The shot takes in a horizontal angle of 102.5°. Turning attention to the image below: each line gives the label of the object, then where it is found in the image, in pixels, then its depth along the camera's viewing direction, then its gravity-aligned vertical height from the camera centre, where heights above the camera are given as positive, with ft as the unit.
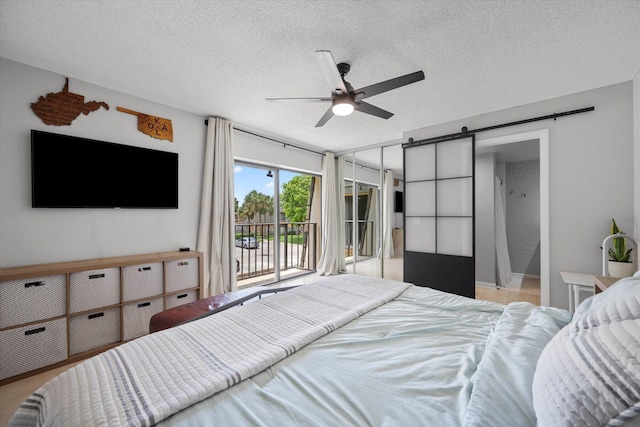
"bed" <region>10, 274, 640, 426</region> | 1.84 -1.73
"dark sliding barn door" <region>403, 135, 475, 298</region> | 11.00 -0.04
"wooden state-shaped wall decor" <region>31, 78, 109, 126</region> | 7.30 +3.19
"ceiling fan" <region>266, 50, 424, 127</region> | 5.75 +3.16
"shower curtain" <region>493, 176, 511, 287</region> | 13.60 -1.68
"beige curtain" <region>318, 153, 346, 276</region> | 16.65 -0.72
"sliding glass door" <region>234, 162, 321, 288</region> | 13.67 -0.49
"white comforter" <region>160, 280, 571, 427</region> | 2.28 -1.81
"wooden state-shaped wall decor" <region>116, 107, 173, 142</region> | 9.17 +3.29
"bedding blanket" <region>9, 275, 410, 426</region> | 2.27 -1.73
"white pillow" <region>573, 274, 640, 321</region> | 2.69 -0.91
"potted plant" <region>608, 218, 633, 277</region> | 6.91 -1.29
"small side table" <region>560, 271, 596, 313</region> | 7.75 -2.09
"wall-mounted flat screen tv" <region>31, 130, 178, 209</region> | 7.27 +1.29
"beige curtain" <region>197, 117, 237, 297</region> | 10.66 +0.09
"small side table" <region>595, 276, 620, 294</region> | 5.72 -1.56
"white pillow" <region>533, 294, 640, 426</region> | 1.53 -1.08
